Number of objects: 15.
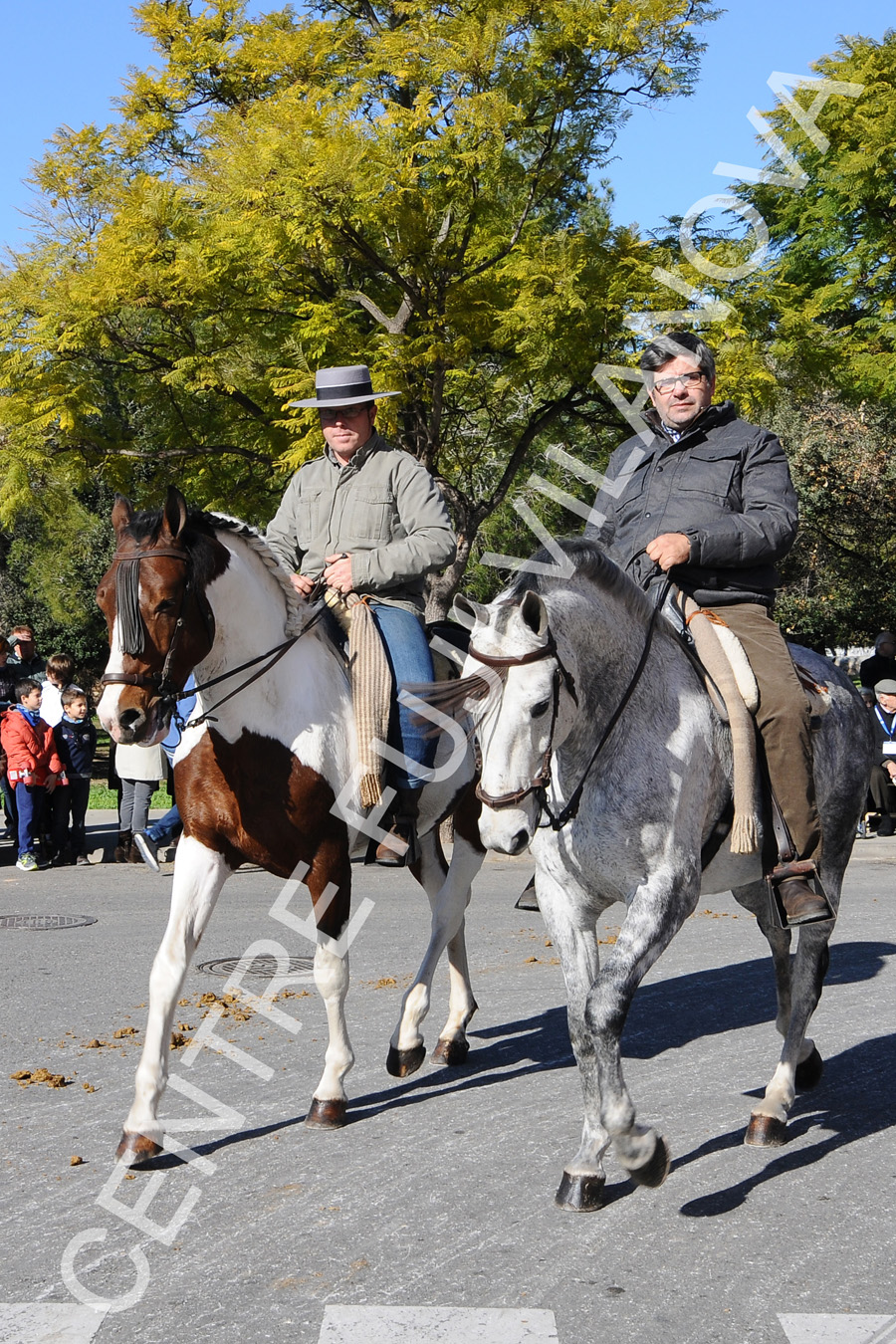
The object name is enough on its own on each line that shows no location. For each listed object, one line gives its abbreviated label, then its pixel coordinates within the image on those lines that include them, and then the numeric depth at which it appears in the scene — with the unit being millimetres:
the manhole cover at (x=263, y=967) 8406
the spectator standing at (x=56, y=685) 13961
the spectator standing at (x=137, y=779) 13836
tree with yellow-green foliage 13188
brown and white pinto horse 4867
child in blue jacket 14008
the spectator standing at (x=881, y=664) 17453
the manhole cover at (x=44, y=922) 10320
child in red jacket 13359
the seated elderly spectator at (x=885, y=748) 15969
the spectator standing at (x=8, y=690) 14094
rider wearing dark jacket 4898
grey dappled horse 4113
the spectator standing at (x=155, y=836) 13320
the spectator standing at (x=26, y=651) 15164
